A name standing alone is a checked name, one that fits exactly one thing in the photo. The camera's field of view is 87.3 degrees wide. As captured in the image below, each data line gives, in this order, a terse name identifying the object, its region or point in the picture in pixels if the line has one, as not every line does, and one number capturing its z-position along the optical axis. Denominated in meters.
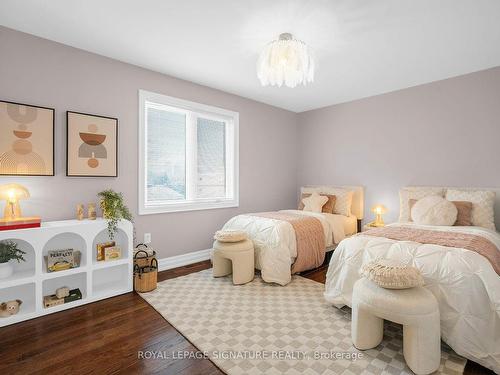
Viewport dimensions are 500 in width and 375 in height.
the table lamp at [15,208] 2.19
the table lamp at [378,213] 3.81
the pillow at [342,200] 4.23
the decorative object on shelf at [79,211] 2.64
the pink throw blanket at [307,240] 3.18
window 3.39
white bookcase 2.23
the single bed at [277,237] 2.98
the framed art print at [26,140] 2.34
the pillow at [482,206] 2.94
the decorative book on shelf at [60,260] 2.40
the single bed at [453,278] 1.64
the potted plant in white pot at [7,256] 2.18
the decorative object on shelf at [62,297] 2.35
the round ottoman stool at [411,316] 1.59
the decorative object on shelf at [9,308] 2.15
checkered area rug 1.69
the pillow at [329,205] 4.18
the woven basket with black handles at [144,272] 2.76
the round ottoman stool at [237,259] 2.92
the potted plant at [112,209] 2.65
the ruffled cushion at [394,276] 1.68
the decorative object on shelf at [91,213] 2.70
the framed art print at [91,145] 2.69
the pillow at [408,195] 3.45
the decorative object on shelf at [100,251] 2.69
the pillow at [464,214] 2.96
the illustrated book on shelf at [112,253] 2.71
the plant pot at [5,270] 2.16
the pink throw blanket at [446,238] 2.03
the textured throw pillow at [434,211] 2.96
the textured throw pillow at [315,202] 4.11
